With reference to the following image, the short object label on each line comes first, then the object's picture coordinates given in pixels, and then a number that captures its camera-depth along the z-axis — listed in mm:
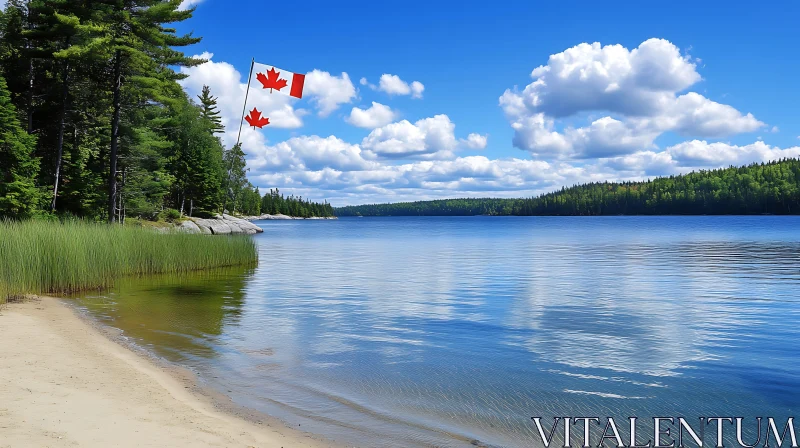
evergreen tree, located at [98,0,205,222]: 30938
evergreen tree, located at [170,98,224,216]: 64656
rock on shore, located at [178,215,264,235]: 58412
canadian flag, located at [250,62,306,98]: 24000
